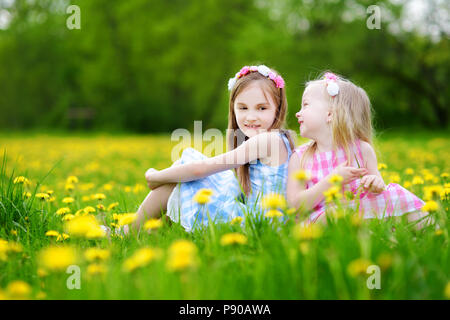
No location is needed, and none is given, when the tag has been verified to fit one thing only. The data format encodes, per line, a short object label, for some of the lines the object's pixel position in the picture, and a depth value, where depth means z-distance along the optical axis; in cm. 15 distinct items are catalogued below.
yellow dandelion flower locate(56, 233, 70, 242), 221
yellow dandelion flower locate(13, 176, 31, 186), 253
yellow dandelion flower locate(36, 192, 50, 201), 251
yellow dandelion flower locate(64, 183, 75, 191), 291
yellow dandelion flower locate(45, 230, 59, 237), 205
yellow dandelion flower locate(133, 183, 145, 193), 355
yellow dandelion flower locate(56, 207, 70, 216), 247
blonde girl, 232
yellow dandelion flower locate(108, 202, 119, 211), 277
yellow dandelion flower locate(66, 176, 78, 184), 310
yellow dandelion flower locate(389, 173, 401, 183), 295
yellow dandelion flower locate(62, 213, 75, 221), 234
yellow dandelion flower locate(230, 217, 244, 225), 201
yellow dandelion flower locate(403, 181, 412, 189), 307
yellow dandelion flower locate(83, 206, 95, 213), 256
